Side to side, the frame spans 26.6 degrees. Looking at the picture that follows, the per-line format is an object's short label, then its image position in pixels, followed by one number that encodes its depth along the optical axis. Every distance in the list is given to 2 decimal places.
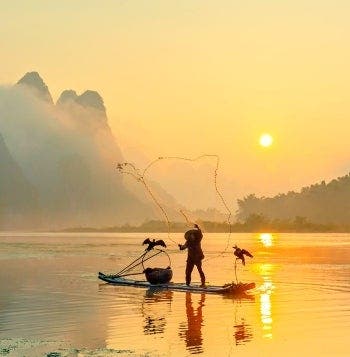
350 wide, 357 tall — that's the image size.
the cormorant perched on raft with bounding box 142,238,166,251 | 29.96
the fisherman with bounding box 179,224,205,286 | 28.00
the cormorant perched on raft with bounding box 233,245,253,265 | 27.34
